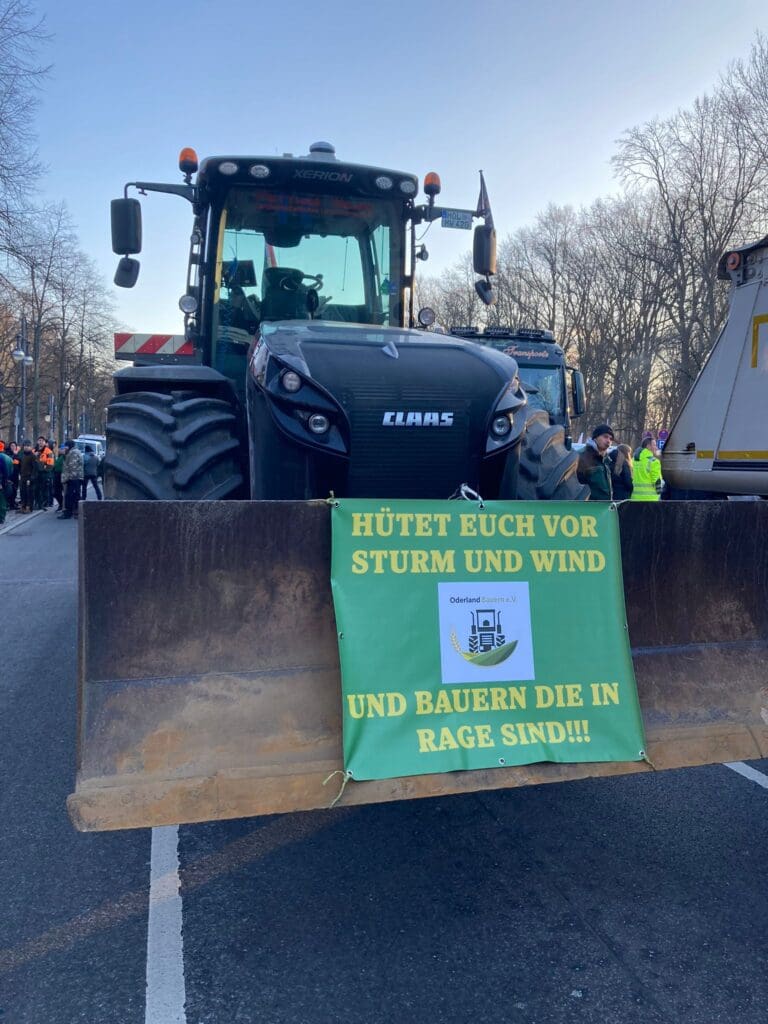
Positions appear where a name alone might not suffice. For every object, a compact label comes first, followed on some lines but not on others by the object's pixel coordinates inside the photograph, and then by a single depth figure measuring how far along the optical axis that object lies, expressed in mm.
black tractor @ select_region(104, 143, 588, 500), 4117
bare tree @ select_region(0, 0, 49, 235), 19703
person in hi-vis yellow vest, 12334
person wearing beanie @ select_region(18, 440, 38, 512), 24375
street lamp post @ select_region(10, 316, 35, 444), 36212
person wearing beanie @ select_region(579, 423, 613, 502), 9883
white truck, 7578
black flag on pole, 6055
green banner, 3074
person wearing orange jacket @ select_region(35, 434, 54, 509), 25141
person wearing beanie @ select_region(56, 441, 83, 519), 21281
